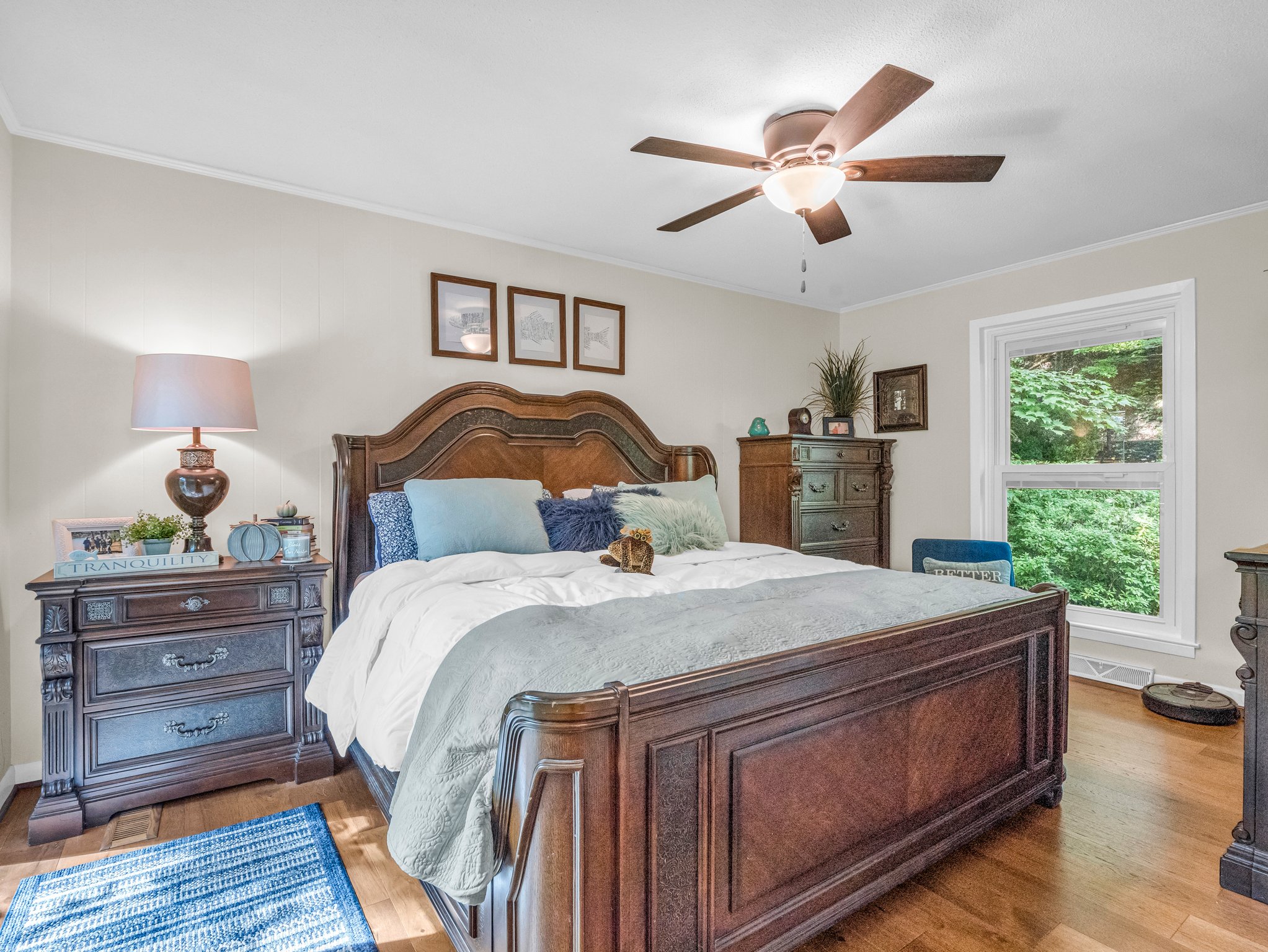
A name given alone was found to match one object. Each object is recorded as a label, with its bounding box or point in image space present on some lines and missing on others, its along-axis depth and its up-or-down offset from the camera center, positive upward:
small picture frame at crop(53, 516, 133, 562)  2.35 -0.24
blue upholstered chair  3.56 -0.49
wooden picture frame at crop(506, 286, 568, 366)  3.53 +0.76
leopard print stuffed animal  2.48 -0.33
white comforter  1.69 -0.41
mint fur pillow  2.98 -0.26
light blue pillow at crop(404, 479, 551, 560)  2.67 -0.21
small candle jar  2.56 -0.31
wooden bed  1.12 -0.69
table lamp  2.34 +0.22
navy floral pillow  2.75 -0.26
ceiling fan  1.92 +0.96
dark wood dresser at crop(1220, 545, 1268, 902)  1.80 -0.81
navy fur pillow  2.96 -0.26
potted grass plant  4.61 +0.53
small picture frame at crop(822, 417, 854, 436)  4.55 +0.26
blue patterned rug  1.63 -1.16
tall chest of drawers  4.05 -0.20
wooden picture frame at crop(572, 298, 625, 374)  3.76 +0.77
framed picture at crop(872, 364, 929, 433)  4.54 +0.45
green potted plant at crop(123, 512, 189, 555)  2.34 -0.23
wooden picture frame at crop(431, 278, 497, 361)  3.29 +0.81
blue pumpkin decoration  2.49 -0.28
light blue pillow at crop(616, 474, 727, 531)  3.39 -0.14
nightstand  2.12 -0.75
